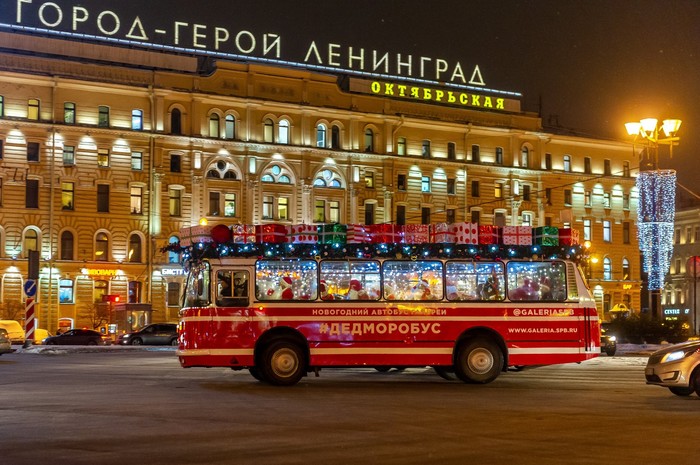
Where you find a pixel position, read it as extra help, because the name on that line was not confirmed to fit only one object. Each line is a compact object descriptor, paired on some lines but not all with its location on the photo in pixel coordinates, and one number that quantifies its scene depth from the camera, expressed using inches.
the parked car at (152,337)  1962.4
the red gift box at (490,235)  811.4
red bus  778.2
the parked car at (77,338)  2014.0
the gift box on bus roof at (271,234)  789.2
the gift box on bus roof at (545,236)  816.9
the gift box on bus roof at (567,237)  821.9
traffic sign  1494.8
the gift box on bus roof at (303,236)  793.6
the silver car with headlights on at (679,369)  652.7
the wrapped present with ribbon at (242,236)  791.7
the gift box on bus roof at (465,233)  809.5
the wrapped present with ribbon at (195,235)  787.4
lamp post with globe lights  1246.9
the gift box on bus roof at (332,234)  792.3
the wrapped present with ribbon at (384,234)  801.6
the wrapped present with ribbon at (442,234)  809.9
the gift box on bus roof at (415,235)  810.4
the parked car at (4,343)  1286.9
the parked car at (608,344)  1347.2
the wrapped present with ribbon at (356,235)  797.2
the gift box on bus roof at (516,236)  815.7
